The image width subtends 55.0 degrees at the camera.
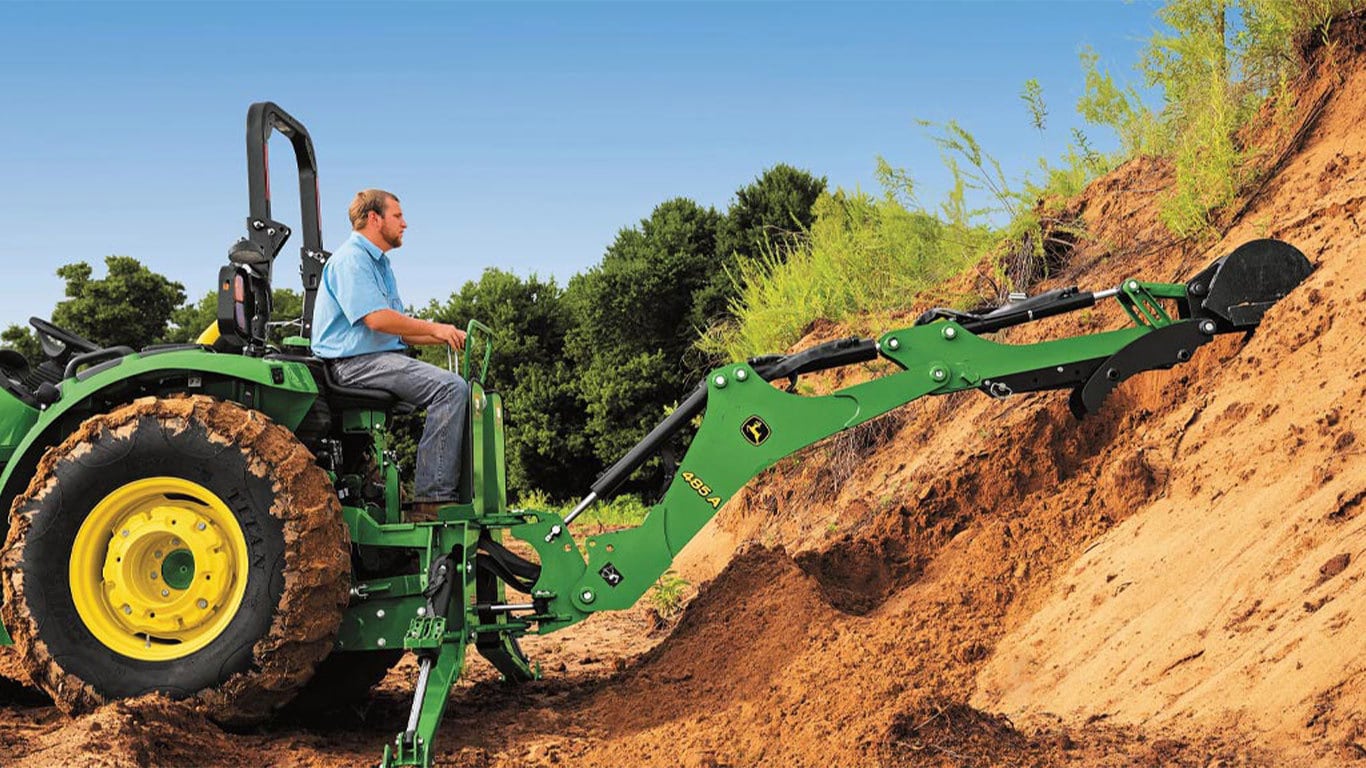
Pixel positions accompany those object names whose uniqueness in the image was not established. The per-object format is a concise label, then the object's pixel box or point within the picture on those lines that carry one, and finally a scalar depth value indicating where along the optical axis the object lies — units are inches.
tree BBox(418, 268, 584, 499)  933.2
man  237.1
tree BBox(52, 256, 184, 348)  978.7
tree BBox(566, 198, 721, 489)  902.4
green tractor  223.1
